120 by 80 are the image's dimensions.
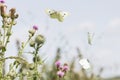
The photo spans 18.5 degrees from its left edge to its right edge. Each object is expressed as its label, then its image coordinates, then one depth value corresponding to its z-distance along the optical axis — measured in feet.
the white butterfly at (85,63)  2.65
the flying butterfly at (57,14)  2.53
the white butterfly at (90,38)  2.66
